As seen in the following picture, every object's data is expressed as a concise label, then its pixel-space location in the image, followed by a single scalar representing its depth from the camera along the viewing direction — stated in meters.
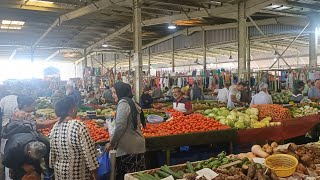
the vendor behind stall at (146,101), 8.09
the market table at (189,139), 4.21
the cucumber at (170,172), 2.78
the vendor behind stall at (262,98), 6.45
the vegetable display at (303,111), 6.14
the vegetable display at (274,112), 5.55
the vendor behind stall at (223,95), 8.69
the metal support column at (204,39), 13.87
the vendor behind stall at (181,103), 5.66
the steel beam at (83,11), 8.29
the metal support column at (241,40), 8.54
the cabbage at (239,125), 5.00
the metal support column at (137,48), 7.44
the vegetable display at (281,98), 8.22
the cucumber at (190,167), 2.89
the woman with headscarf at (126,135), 3.33
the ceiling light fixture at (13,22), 11.25
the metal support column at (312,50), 10.41
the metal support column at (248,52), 11.24
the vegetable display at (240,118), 5.11
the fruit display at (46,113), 6.31
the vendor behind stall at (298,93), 8.16
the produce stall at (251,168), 2.68
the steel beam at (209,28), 10.90
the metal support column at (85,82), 12.21
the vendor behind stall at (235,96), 7.21
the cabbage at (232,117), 5.23
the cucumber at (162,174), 2.80
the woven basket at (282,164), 2.78
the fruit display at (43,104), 8.32
